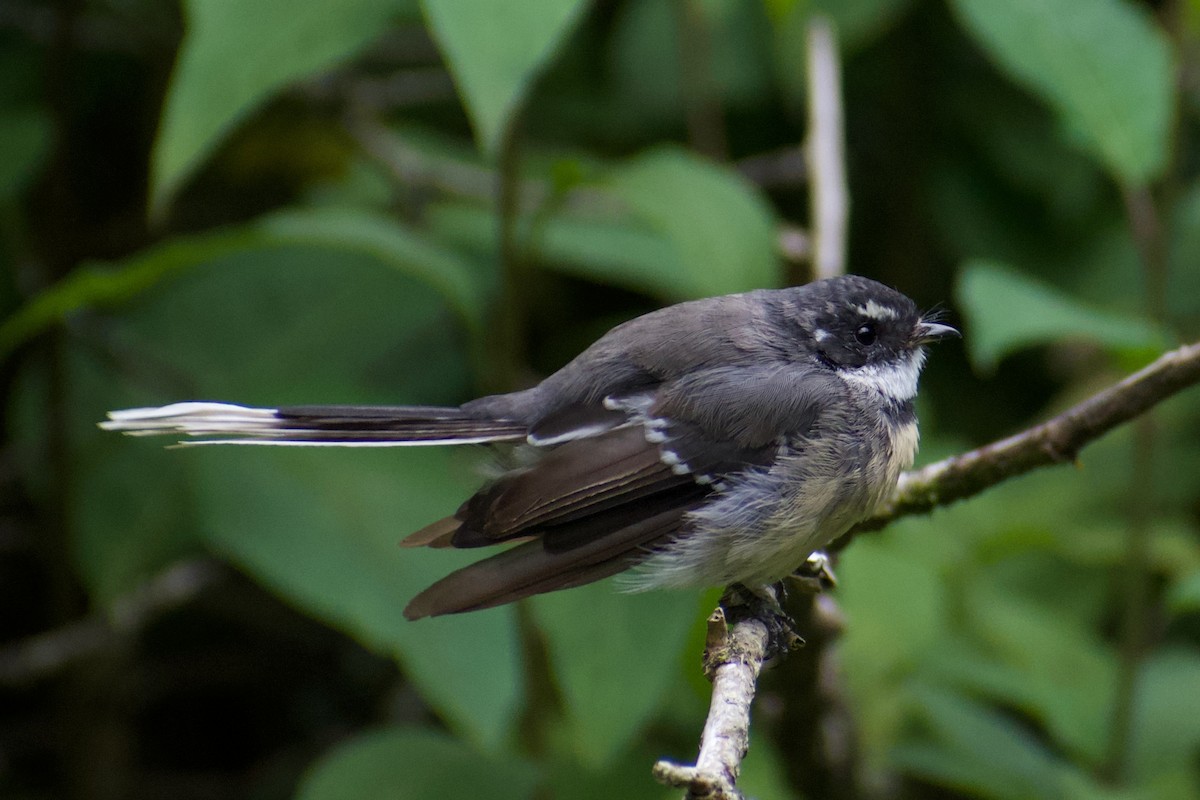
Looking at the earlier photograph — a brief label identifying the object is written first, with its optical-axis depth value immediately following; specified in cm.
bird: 477
